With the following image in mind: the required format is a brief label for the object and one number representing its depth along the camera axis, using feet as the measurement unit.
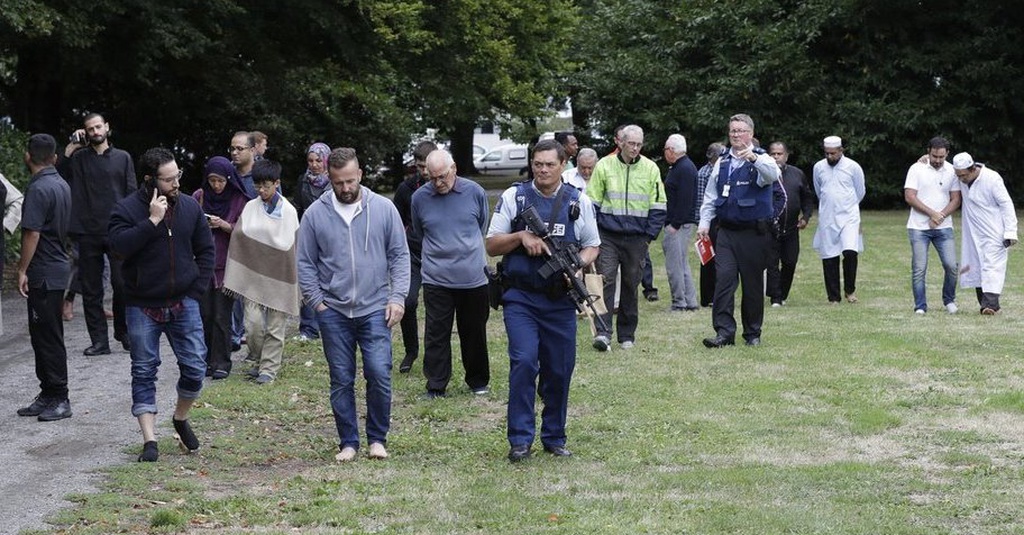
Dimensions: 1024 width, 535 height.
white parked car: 202.28
